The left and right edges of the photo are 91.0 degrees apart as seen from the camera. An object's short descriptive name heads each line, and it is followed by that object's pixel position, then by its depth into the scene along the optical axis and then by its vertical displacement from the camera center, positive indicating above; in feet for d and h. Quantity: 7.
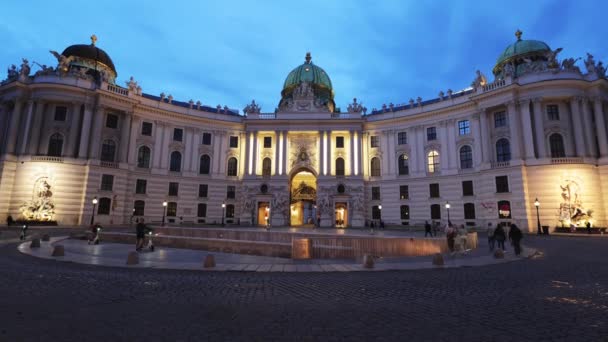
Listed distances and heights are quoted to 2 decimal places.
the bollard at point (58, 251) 48.16 -6.44
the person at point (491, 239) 60.62 -4.16
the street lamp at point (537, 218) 107.24 +0.42
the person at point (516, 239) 55.16 -3.69
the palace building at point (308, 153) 120.98 +29.59
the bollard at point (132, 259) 42.19 -6.58
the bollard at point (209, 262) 41.24 -6.67
